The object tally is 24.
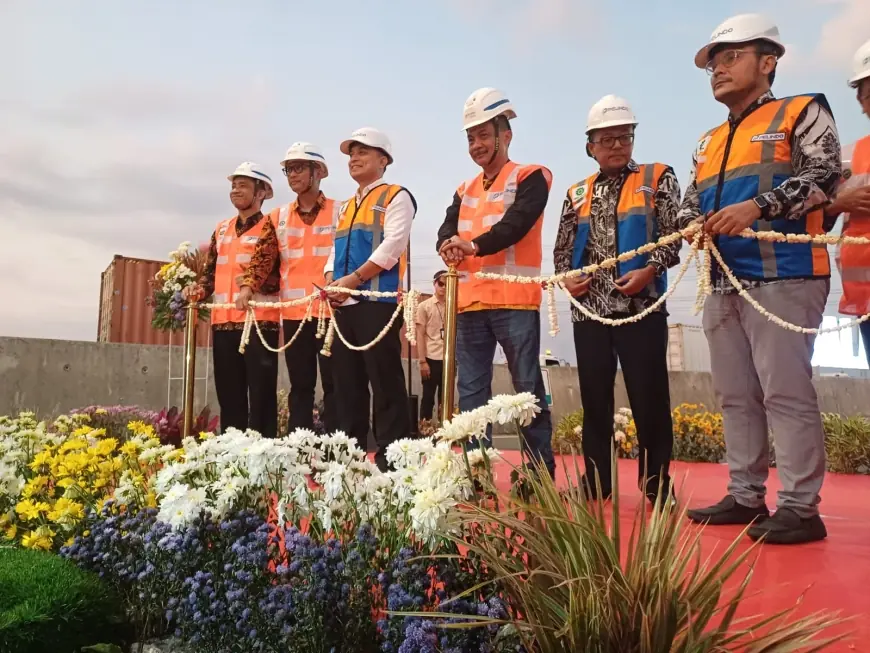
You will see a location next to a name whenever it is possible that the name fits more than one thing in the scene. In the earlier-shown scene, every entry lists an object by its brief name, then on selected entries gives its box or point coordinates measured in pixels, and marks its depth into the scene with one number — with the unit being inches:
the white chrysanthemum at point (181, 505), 80.7
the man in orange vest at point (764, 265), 110.2
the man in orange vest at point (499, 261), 147.0
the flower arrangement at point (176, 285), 227.6
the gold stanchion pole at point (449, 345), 119.3
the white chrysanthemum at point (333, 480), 77.1
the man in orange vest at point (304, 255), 193.6
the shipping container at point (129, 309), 502.3
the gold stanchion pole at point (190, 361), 208.1
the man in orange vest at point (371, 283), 169.0
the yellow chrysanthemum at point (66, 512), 97.6
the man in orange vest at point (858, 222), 112.0
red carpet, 80.5
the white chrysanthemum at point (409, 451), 82.4
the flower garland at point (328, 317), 156.8
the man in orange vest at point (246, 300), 194.4
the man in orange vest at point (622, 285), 137.8
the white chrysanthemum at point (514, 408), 77.3
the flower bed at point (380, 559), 62.5
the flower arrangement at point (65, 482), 98.7
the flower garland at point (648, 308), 123.6
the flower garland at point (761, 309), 108.6
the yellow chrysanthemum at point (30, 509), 98.0
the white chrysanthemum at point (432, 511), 68.8
